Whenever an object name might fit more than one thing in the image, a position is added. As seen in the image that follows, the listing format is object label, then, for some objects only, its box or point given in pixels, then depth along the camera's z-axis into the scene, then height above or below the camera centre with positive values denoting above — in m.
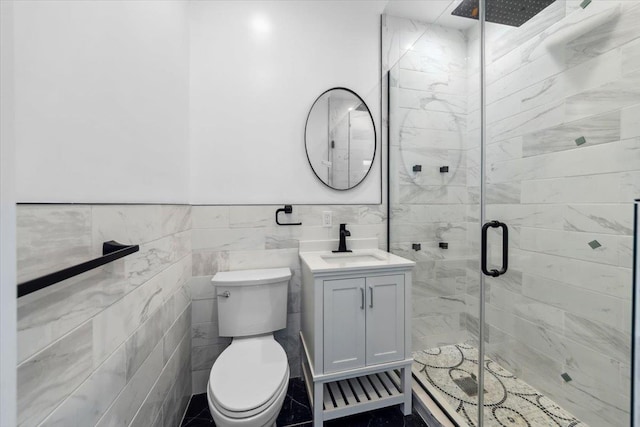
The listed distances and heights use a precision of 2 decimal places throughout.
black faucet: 1.74 -0.20
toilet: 0.99 -0.74
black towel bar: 0.44 -0.13
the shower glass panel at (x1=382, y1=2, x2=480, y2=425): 1.62 +0.25
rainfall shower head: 1.36 +1.14
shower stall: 1.14 +0.09
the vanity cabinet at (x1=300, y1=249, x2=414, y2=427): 1.29 -0.65
